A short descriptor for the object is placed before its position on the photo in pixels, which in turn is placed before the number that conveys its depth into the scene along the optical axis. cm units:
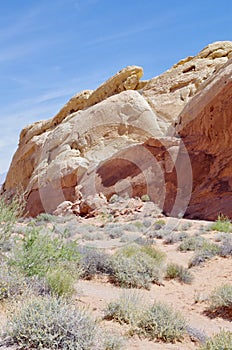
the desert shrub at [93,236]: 1266
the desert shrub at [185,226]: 1346
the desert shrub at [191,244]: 1035
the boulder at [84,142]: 2488
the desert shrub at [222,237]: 1084
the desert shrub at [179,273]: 783
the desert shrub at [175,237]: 1157
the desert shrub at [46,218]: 1854
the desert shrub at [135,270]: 714
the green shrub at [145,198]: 1911
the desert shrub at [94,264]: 762
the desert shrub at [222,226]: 1250
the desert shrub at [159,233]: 1256
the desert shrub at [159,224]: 1420
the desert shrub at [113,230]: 1293
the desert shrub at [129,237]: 1189
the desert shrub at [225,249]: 922
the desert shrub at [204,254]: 891
